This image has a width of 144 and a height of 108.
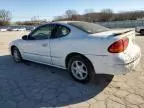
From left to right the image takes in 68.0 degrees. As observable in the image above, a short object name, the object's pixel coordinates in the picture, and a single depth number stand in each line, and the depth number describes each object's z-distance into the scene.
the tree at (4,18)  55.84
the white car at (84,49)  2.18
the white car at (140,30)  10.58
